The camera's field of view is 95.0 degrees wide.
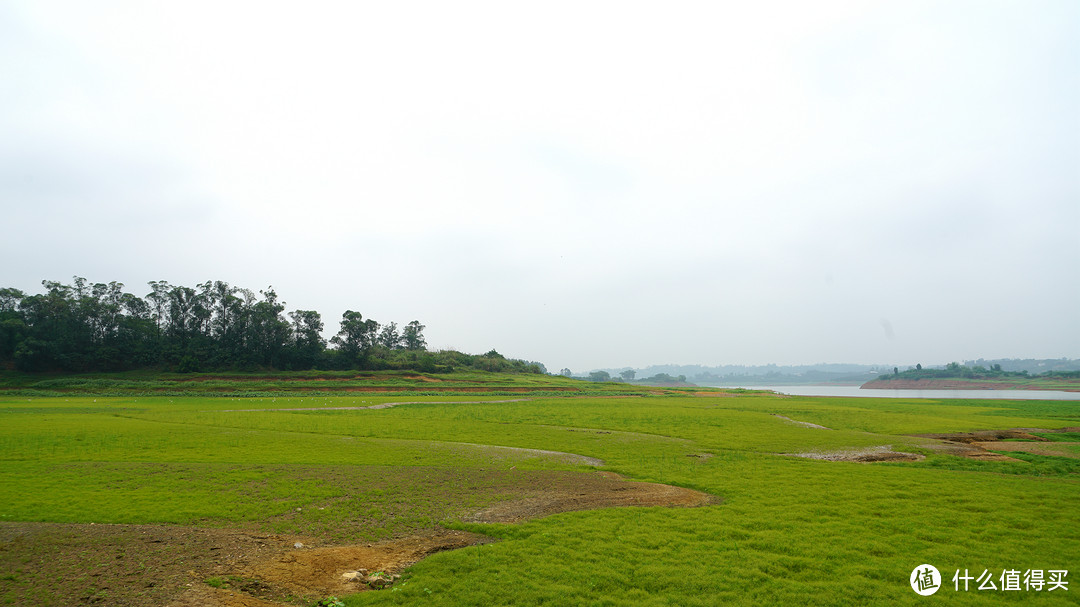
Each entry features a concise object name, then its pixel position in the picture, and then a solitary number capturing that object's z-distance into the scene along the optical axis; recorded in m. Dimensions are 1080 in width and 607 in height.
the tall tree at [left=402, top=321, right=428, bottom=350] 174.75
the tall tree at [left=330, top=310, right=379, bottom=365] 113.69
